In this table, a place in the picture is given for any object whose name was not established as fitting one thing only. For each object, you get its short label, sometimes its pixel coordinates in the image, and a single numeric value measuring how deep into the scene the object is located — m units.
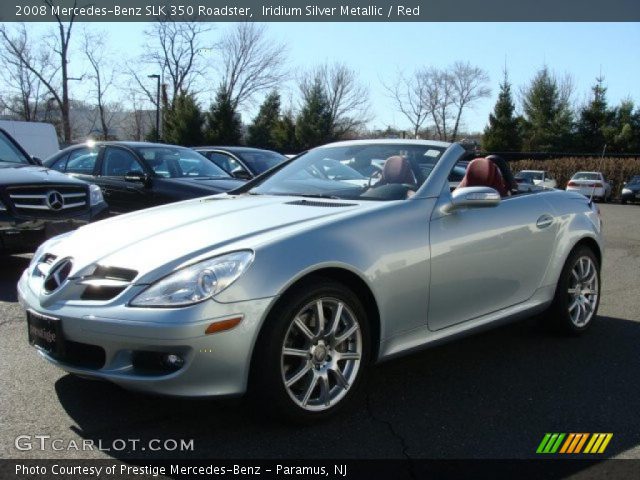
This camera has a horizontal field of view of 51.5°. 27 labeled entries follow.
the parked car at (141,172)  8.69
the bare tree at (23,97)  42.00
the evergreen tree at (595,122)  50.35
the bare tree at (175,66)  55.28
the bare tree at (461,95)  61.62
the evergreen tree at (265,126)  48.72
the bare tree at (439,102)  60.44
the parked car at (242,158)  12.57
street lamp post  42.47
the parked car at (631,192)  30.42
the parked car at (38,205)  6.61
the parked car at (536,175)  29.74
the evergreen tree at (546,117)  51.72
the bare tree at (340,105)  61.38
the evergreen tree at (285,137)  48.72
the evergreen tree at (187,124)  40.38
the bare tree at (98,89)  48.47
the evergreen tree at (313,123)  48.86
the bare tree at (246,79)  56.59
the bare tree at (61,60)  37.03
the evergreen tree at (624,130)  47.91
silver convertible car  2.97
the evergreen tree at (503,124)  47.16
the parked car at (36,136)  18.56
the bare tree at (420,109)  59.88
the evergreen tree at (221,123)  41.25
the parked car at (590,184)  30.61
